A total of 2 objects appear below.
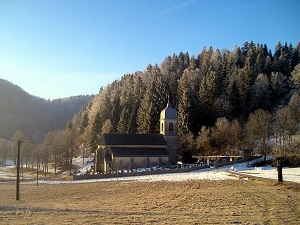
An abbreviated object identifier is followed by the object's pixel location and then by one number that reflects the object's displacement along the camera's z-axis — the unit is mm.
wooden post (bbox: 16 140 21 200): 27603
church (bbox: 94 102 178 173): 56550
